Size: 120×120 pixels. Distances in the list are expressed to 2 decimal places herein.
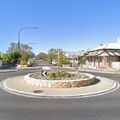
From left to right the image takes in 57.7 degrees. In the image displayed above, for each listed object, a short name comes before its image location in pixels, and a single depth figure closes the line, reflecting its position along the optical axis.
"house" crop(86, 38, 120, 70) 23.63
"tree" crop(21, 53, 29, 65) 28.64
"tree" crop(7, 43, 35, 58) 63.35
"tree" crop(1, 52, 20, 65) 31.04
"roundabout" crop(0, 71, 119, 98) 7.63
